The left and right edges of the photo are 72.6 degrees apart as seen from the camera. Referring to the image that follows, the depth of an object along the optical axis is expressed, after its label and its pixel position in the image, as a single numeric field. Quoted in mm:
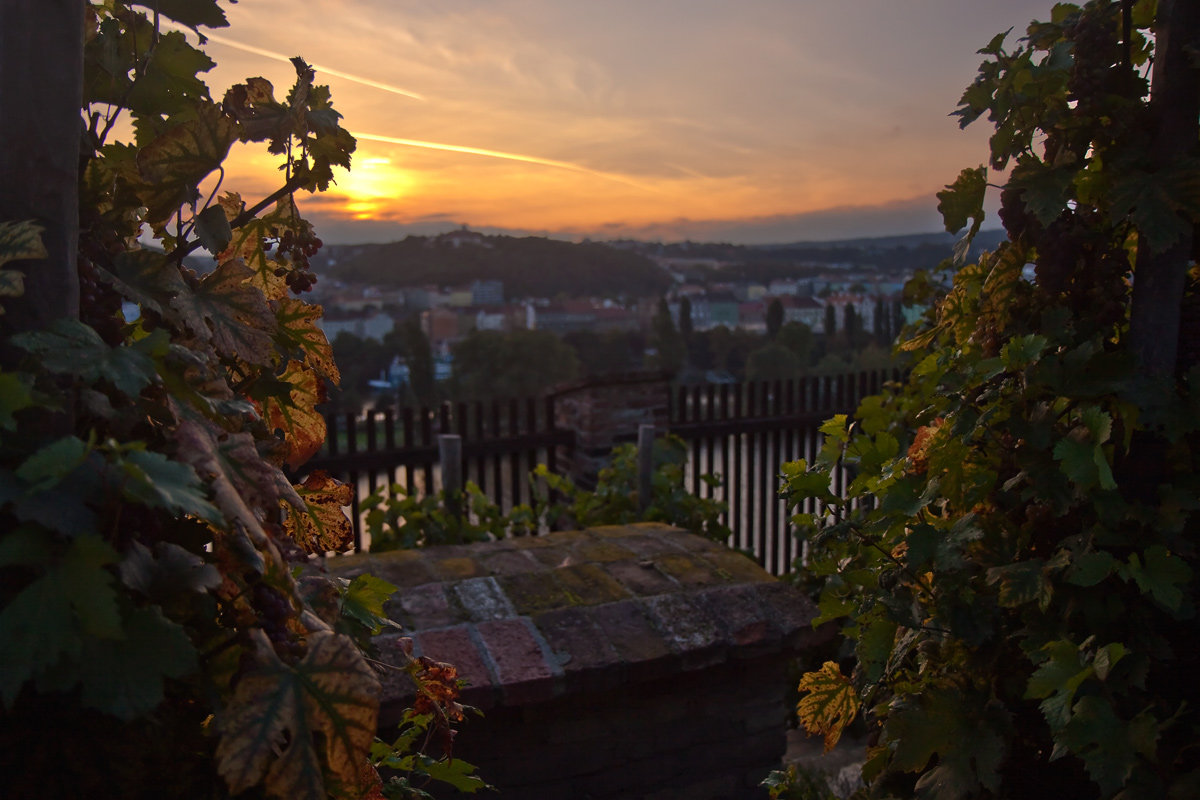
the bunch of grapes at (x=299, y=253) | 1157
